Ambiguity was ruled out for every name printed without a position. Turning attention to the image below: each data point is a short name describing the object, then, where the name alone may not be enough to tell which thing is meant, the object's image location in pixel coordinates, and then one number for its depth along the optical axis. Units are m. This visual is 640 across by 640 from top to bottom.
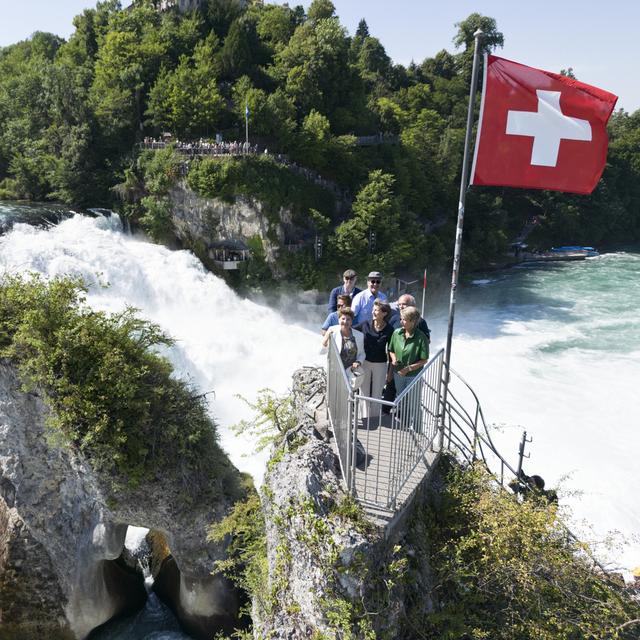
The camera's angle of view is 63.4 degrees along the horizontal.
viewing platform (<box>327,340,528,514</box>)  5.89
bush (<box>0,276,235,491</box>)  8.84
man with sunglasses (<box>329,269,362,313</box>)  8.74
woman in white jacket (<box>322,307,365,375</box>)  7.23
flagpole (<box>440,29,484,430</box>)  6.16
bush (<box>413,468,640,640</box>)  6.20
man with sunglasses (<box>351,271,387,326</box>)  8.49
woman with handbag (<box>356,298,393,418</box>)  7.46
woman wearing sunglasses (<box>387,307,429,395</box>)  7.02
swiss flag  6.67
